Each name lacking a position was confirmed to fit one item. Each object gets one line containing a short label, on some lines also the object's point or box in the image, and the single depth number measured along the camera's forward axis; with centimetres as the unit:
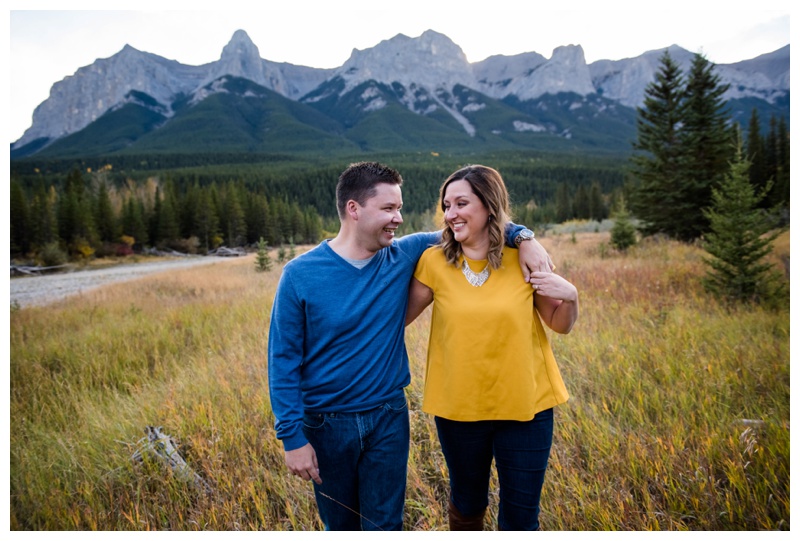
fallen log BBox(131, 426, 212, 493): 299
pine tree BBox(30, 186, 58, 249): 3012
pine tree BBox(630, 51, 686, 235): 1451
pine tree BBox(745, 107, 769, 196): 3074
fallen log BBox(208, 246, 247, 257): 3978
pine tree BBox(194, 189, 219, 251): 4253
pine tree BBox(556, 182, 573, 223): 5750
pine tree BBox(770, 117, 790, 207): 2257
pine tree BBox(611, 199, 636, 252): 1371
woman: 193
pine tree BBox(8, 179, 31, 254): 2873
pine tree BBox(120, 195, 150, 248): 3875
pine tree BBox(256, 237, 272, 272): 1642
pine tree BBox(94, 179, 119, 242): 3641
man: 186
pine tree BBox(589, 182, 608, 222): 5362
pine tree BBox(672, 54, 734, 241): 1399
